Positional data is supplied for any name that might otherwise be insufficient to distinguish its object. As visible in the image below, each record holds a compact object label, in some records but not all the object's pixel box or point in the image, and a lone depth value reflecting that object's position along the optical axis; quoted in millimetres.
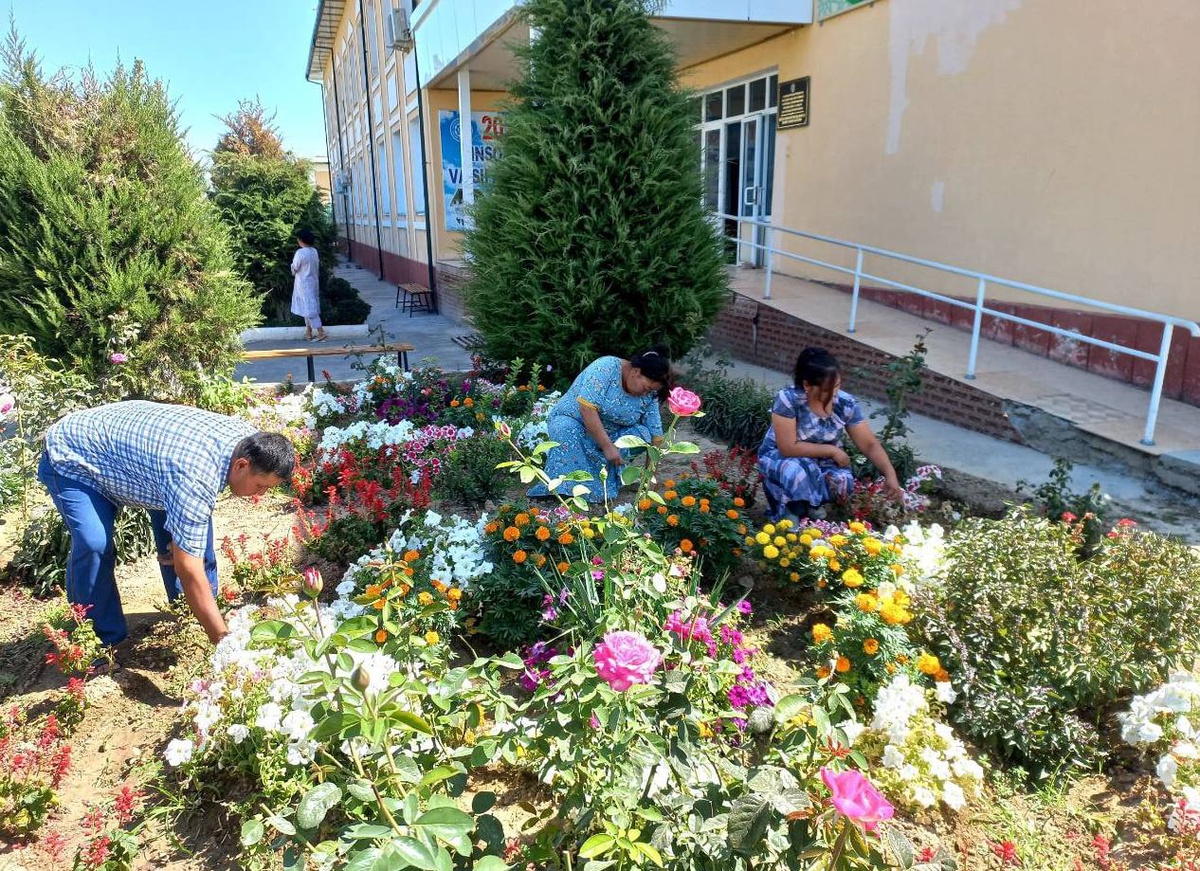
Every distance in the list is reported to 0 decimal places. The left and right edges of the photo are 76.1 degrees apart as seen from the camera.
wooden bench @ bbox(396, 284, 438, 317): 13992
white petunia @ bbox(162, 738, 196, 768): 2287
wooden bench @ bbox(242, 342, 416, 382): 6875
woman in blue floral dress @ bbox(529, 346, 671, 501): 4109
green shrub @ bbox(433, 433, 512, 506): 4457
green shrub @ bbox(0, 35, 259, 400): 4723
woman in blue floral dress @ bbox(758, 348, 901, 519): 3805
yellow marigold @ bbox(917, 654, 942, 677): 2525
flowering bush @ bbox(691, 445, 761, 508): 4066
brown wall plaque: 9383
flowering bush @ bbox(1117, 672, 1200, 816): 2256
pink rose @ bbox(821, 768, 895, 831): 1224
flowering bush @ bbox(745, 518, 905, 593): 2979
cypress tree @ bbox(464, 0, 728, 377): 5816
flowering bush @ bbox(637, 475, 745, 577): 3361
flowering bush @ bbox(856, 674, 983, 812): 2277
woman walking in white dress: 10859
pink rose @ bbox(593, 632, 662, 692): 1553
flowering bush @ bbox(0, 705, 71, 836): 2281
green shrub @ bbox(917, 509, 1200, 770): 2480
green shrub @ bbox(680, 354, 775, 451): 5371
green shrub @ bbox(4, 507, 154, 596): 3629
